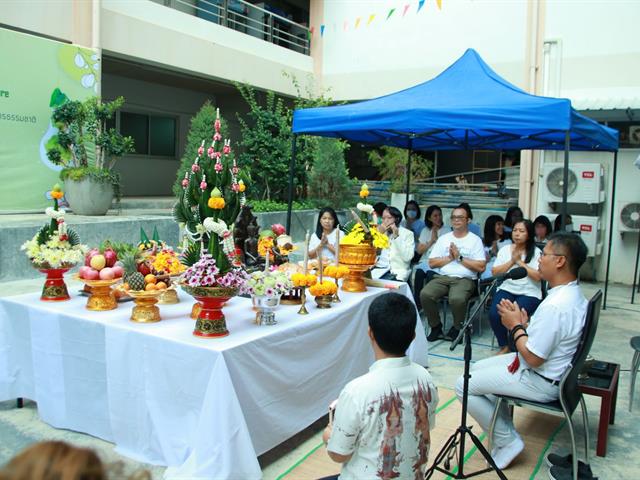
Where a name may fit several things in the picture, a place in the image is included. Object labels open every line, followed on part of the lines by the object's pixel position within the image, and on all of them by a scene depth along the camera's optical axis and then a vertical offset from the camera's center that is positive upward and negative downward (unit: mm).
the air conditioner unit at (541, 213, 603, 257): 8758 -389
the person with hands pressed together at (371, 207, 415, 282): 5992 -585
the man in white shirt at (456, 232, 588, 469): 2885 -659
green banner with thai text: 8156 +1262
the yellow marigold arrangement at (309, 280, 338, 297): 3709 -590
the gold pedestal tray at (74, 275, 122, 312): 3377 -616
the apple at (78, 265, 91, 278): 3379 -468
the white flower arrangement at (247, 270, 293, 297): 3223 -500
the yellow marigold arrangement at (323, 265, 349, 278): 4145 -530
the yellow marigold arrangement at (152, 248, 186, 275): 3459 -423
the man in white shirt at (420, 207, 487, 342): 5711 -705
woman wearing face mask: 7695 -279
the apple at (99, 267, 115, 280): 3396 -481
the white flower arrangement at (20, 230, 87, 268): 3547 -384
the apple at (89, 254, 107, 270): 3438 -415
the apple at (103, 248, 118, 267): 3531 -399
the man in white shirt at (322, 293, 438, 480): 1918 -715
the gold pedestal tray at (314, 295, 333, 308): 3783 -679
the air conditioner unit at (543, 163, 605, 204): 8695 +313
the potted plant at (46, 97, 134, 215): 8617 +642
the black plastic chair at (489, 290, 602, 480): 2879 -906
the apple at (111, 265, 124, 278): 3436 -469
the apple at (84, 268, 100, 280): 3373 -484
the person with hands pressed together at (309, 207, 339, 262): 5762 -369
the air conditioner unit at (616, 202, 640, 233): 8734 -192
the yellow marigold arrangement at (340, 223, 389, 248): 4344 -298
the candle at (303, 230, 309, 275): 3854 -422
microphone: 2824 -353
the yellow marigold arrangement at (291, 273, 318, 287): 3650 -526
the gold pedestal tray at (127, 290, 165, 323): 3174 -631
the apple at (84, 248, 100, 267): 3479 -385
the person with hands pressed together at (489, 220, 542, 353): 5117 -604
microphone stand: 2750 -1214
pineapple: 3211 -453
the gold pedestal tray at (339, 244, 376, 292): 4324 -455
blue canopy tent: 4945 +814
